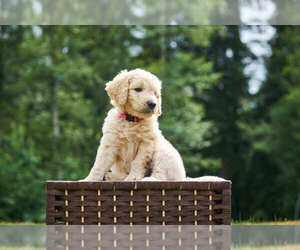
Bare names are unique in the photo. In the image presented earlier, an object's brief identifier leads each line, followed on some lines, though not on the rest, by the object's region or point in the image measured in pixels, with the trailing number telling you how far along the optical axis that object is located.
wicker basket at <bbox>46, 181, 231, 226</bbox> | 4.77
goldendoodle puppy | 5.26
